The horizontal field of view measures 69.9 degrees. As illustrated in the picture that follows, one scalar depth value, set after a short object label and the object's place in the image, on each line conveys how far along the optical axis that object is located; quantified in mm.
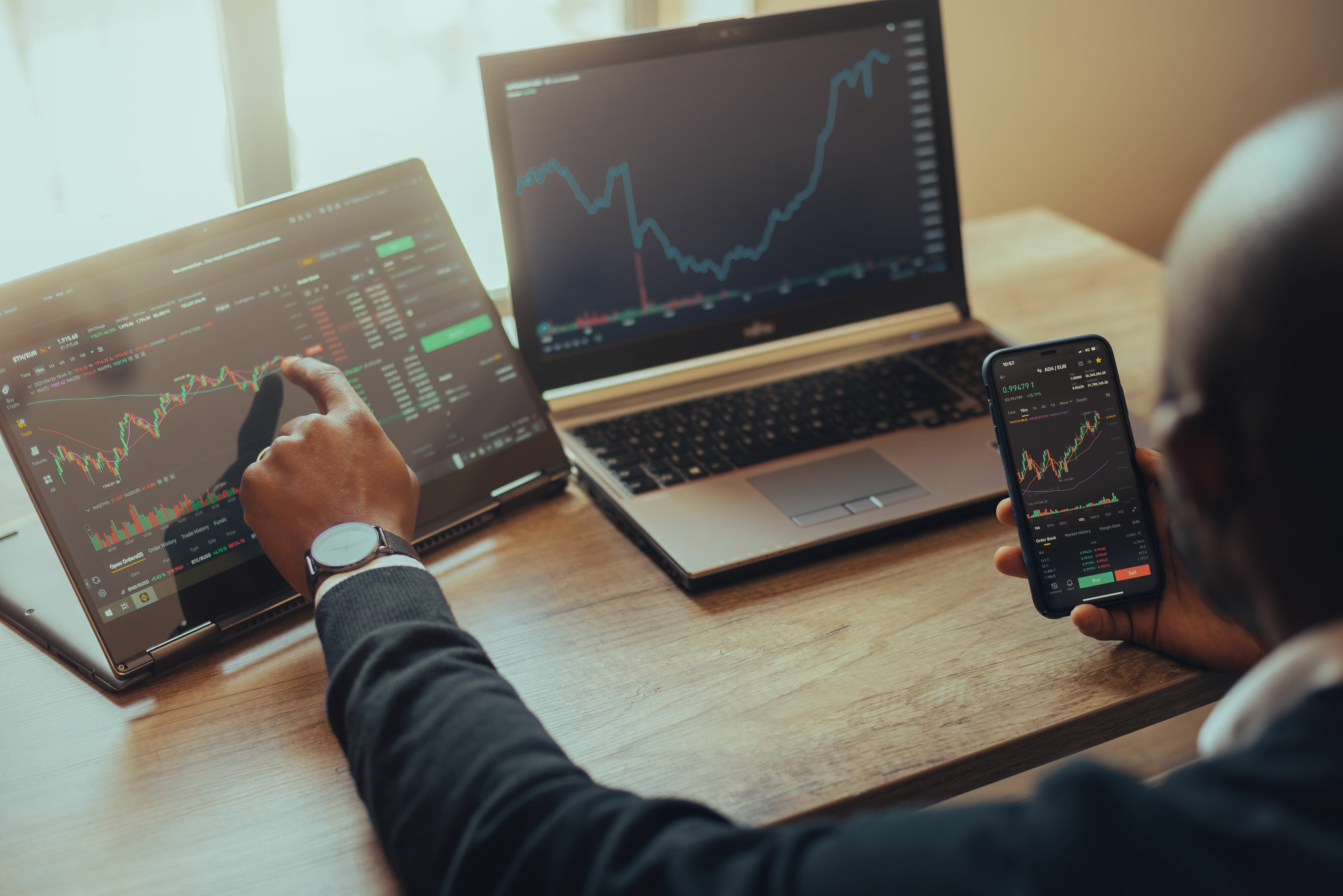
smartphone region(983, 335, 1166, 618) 767
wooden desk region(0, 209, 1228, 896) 627
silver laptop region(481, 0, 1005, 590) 957
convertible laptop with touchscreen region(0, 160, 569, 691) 752
